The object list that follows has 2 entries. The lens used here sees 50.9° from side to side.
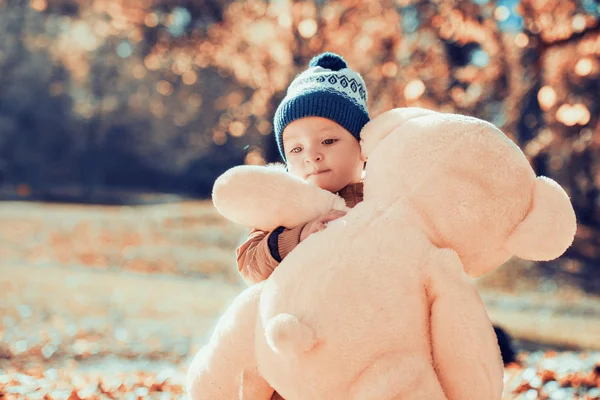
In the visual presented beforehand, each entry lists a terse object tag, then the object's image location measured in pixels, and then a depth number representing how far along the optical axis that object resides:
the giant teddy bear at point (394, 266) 1.85
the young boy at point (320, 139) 2.30
